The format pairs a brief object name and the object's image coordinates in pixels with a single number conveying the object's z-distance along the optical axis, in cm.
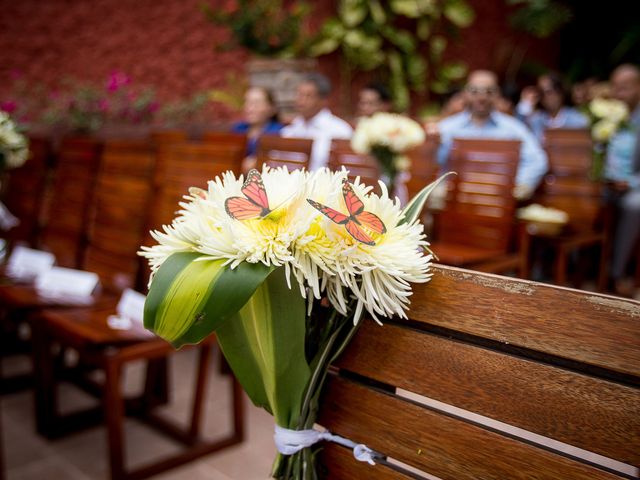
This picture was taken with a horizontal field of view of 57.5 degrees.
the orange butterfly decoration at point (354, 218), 58
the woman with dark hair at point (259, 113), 409
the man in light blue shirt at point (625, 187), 359
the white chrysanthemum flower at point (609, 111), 331
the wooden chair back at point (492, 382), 55
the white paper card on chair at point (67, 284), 226
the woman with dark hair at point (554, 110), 557
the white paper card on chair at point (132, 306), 196
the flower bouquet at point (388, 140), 251
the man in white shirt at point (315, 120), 392
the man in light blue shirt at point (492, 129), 341
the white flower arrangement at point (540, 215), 289
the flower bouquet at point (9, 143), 171
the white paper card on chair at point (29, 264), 248
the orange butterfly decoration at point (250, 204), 60
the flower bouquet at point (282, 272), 56
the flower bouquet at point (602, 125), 328
